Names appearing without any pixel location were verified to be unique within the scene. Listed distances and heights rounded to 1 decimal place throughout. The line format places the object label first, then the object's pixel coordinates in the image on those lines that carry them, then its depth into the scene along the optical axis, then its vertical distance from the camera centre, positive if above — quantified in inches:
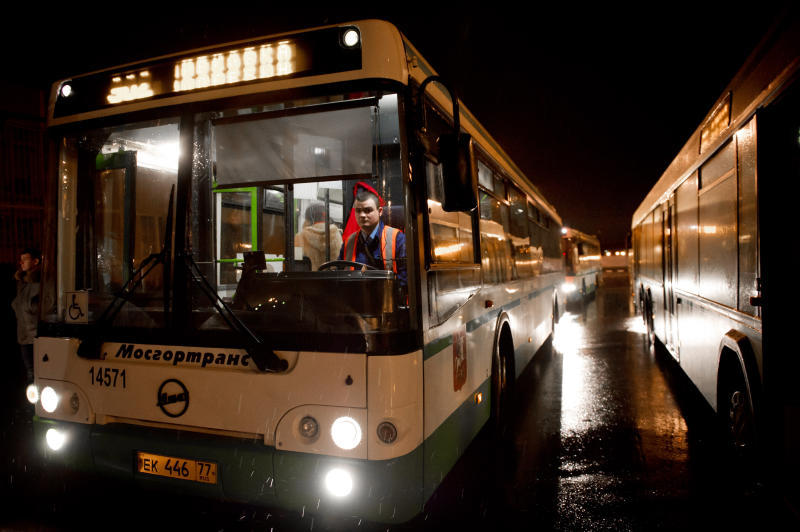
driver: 112.1 +6.6
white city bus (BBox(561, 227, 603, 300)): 834.5 +5.3
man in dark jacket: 241.8 -12.3
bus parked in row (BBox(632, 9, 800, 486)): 127.7 +4.0
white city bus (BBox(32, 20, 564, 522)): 106.5 -5.7
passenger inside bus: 158.9 +10.0
